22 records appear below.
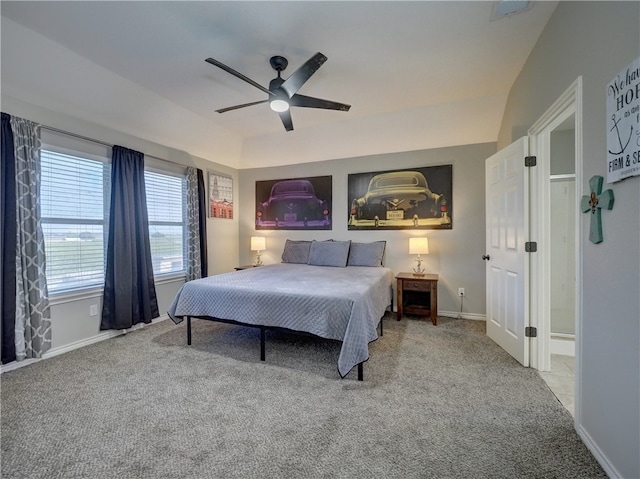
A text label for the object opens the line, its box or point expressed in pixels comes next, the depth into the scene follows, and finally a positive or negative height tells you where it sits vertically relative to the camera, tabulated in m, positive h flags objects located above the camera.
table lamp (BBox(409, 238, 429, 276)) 3.94 -0.17
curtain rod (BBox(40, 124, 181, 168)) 2.74 +1.08
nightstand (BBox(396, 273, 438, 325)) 3.71 -0.88
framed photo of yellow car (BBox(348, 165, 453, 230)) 4.11 +0.55
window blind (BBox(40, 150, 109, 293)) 2.83 +0.21
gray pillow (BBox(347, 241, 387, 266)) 4.21 -0.30
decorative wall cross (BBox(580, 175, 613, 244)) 1.46 +0.15
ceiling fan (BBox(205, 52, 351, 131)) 2.22 +1.27
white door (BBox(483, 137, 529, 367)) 2.54 -0.16
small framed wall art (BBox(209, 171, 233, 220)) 4.82 +0.72
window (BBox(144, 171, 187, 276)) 3.89 +0.24
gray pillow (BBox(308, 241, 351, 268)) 4.29 -0.28
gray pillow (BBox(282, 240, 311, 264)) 4.64 -0.28
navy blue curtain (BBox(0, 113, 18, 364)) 2.39 -0.03
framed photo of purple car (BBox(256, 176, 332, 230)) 4.82 +0.58
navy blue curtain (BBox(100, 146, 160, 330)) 3.24 -0.15
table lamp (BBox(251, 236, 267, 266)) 5.07 -0.13
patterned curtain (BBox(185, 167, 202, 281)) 4.31 +0.08
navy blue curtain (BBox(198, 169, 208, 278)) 4.47 +0.21
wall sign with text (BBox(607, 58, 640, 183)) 1.21 +0.50
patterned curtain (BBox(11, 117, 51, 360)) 2.49 -0.13
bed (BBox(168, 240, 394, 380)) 2.29 -0.63
